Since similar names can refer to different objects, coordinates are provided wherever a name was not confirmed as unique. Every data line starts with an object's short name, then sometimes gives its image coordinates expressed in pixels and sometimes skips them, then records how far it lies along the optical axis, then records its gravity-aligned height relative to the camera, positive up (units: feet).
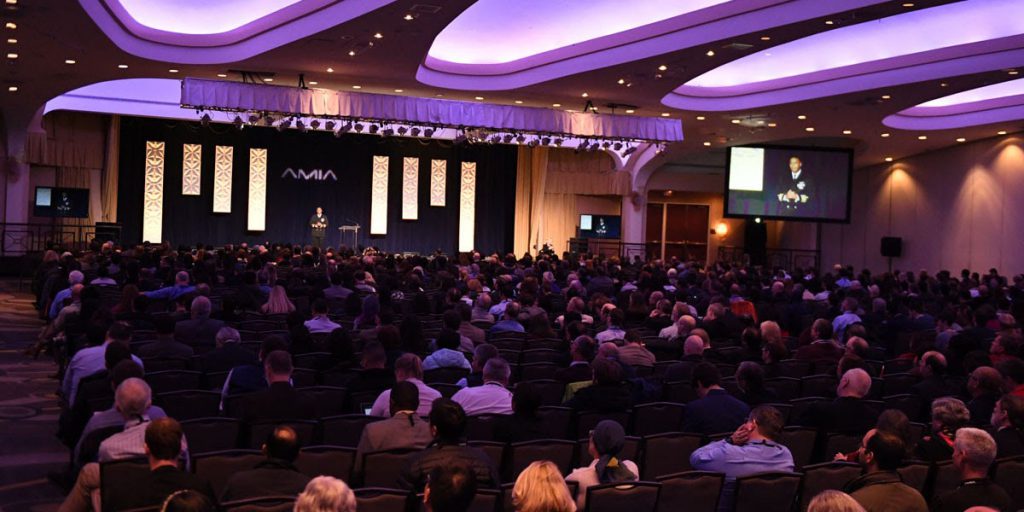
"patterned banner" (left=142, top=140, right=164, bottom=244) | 82.12 +2.25
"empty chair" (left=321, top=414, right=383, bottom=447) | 18.75 -3.65
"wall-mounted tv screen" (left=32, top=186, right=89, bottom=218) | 72.69 +1.19
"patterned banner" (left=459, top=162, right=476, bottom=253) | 96.22 +2.61
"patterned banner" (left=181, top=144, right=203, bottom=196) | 83.61 +4.48
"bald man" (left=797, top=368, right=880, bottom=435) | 20.33 -3.27
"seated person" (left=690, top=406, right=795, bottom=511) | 16.70 -3.43
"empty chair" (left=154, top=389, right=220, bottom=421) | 20.08 -3.57
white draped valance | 55.77 +7.22
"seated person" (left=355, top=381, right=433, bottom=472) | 17.10 -3.32
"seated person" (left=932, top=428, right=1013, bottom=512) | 14.62 -3.31
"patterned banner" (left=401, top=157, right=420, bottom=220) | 93.76 +4.10
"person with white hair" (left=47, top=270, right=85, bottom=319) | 36.11 -2.70
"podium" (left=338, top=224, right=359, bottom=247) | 90.33 -0.25
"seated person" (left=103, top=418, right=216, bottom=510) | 13.15 -3.31
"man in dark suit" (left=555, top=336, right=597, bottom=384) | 24.79 -3.04
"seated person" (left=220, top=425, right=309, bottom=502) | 13.42 -3.30
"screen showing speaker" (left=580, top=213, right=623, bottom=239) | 91.30 +1.16
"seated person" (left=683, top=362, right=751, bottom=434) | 19.86 -3.32
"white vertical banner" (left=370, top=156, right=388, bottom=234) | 92.43 +3.04
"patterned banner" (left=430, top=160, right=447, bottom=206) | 95.09 +4.98
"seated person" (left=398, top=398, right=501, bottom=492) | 14.61 -3.20
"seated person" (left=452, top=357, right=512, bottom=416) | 20.42 -3.25
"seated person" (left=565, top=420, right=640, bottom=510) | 15.01 -3.30
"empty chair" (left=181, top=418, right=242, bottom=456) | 17.66 -3.62
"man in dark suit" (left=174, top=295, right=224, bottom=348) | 28.63 -2.91
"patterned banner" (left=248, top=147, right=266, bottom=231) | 86.74 +3.04
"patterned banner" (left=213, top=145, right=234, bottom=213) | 84.84 +3.87
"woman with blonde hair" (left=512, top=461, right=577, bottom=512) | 10.85 -2.71
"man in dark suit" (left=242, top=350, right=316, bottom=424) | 18.81 -3.21
